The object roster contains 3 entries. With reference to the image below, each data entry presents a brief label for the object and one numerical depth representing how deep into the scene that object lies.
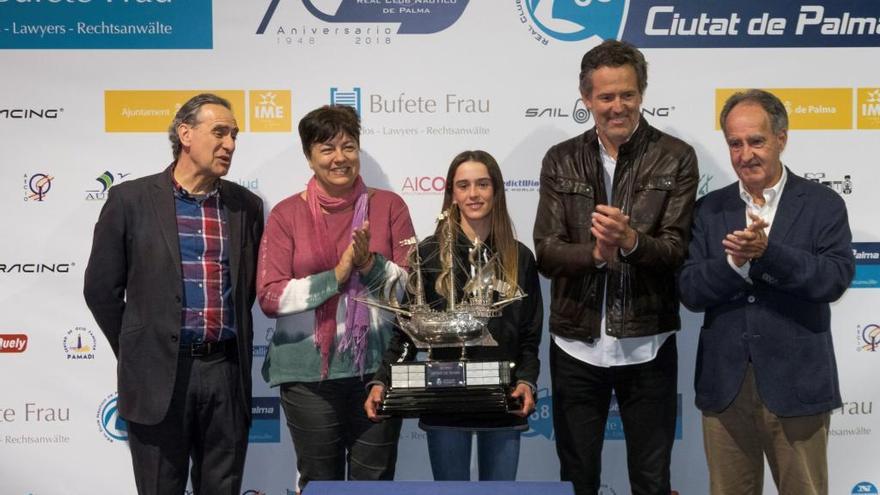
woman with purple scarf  3.25
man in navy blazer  2.96
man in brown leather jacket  3.12
